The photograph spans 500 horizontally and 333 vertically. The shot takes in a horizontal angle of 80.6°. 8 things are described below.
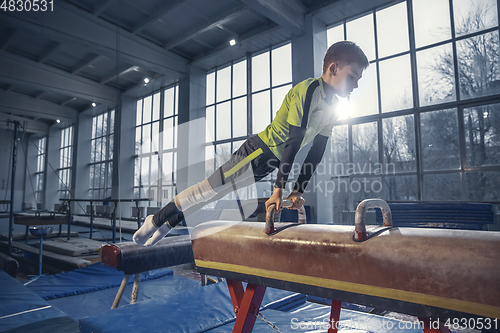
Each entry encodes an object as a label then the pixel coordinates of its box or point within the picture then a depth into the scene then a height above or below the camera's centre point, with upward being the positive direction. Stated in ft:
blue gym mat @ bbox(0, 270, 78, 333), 6.52 -2.85
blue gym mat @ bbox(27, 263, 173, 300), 10.42 -3.40
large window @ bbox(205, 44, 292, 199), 25.45 +8.53
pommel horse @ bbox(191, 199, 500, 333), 2.74 -0.88
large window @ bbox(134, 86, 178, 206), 29.96 +6.11
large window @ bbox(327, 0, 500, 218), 16.85 +5.18
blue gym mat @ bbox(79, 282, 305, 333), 6.00 -2.77
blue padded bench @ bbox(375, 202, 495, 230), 13.21 -1.25
